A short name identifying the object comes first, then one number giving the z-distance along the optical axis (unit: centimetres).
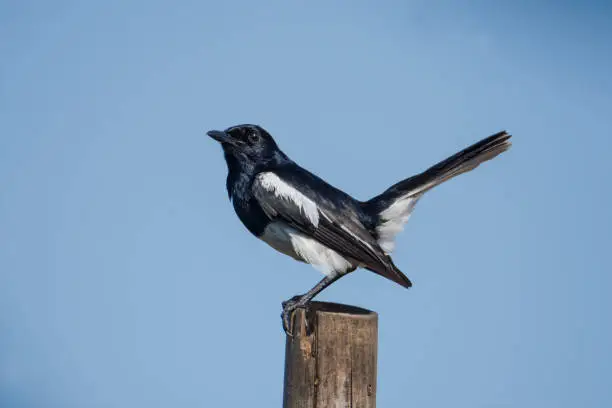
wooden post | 769
